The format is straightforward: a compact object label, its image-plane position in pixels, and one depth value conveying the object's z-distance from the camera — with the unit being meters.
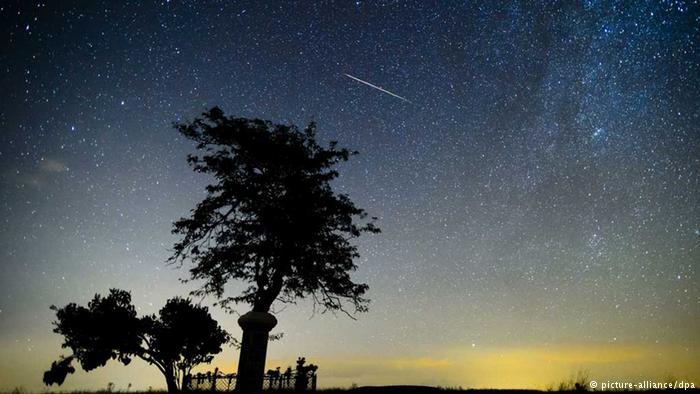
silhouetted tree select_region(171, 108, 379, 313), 19.84
